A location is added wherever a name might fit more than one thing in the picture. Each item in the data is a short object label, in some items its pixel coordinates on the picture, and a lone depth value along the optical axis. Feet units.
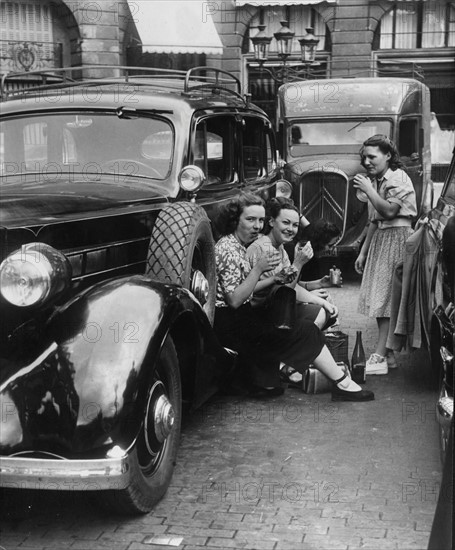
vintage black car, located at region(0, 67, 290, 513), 10.23
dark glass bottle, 17.72
